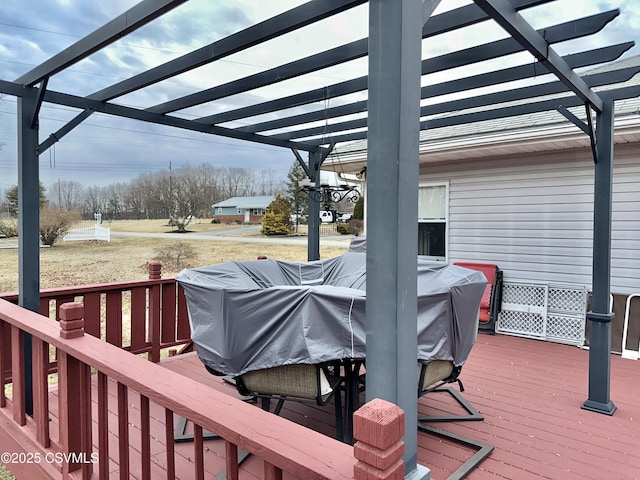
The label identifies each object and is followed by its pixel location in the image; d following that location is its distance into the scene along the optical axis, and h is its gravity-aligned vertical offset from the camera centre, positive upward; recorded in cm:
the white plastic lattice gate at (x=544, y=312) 554 -122
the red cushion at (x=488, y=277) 581 -80
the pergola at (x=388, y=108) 144 +100
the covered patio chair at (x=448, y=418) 254 -151
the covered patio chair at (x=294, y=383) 252 -100
